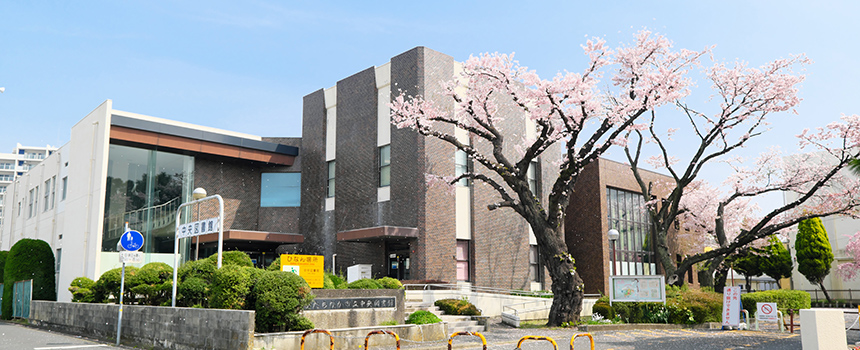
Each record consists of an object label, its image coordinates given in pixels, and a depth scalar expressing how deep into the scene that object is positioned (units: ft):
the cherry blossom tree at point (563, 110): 63.93
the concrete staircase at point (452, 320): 62.64
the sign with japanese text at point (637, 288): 63.36
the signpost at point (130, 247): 47.08
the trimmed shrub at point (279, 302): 41.01
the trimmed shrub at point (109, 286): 58.99
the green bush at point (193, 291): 45.27
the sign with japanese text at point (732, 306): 64.18
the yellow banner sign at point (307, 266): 47.83
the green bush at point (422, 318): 52.95
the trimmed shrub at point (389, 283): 56.18
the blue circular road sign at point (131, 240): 47.19
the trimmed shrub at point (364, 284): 54.44
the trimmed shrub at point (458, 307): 68.85
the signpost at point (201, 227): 44.75
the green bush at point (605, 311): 70.15
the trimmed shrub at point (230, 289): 41.57
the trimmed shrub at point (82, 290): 64.08
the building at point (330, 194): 83.41
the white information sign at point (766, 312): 62.59
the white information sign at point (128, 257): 47.09
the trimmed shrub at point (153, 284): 54.13
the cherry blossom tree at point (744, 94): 73.92
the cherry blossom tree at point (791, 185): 75.97
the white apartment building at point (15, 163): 379.14
